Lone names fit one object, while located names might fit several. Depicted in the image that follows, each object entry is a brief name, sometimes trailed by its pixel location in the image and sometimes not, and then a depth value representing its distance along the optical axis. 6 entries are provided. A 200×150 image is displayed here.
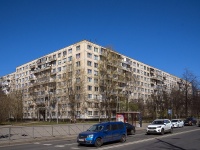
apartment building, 53.32
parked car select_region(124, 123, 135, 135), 20.39
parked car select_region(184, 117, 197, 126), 36.05
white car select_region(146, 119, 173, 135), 19.26
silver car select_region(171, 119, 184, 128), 31.58
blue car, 12.53
